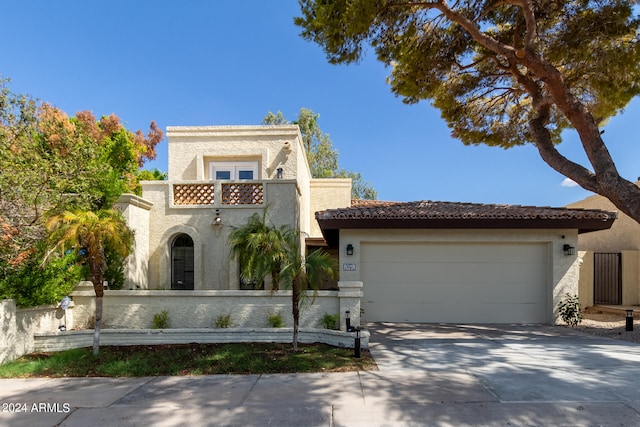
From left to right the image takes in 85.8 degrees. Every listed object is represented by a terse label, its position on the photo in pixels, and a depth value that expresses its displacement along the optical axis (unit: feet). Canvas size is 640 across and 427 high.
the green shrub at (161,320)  26.66
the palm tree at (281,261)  23.12
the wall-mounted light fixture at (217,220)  33.71
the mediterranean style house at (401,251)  33.09
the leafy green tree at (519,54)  24.98
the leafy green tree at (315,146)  91.25
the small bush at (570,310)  32.53
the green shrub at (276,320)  26.76
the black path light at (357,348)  21.81
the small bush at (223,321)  26.63
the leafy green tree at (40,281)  22.81
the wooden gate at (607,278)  44.14
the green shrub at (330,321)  26.68
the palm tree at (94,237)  20.86
